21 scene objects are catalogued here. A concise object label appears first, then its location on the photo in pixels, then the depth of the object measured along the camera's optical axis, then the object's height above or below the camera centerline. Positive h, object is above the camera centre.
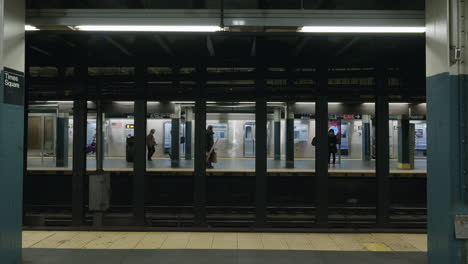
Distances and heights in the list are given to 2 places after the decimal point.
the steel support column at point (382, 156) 5.95 -0.26
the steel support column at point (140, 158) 6.04 -0.30
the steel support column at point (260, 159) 5.94 -0.31
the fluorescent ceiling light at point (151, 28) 3.90 +1.16
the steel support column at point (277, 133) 13.03 +0.23
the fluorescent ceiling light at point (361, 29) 3.87 +1.14
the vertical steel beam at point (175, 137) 12.29 +0.06
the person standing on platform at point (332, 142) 12.66 -0.08
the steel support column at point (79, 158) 6.03 -0.31
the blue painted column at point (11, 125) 3.59 +0.13
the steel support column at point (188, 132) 12.57 +0.24
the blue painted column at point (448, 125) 3.32 +0.13
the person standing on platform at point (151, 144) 13.46 -0.18
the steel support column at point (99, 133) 6.39 +0.10
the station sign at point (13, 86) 3.62 +0.52
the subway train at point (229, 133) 13.65 +0.22
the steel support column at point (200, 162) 5.99 -0.36
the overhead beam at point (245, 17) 3.82 +1.24
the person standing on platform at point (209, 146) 10.80 -0.20
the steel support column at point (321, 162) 5.98 -0.36
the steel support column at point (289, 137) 11.57 +0.08
